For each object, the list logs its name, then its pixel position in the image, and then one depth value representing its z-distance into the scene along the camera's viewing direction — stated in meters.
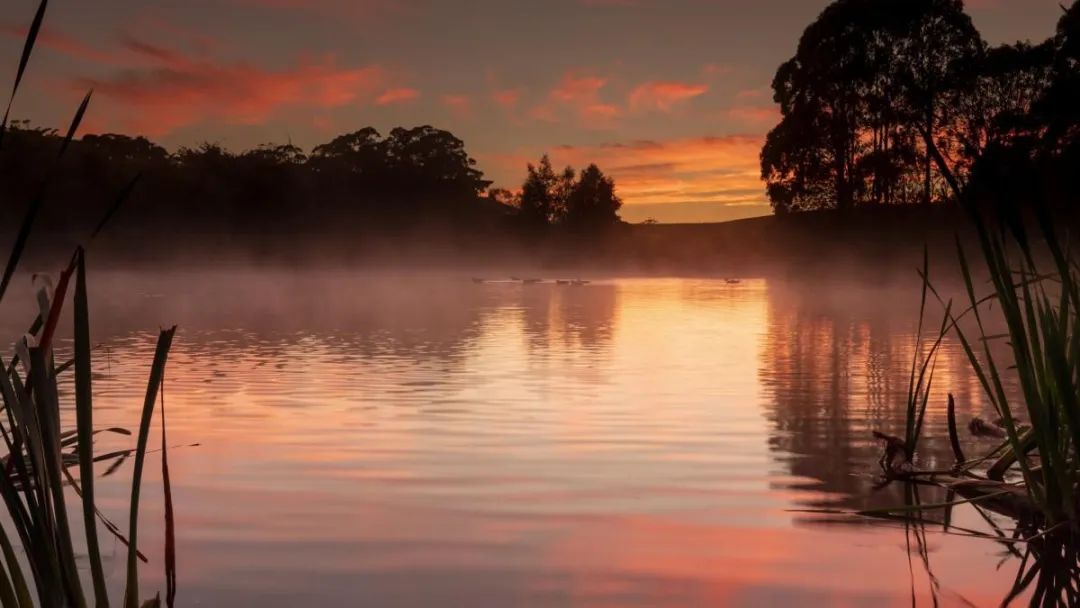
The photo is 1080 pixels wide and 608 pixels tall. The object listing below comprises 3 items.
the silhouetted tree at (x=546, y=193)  84.31
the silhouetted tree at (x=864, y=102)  44.84
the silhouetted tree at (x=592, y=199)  86.06
